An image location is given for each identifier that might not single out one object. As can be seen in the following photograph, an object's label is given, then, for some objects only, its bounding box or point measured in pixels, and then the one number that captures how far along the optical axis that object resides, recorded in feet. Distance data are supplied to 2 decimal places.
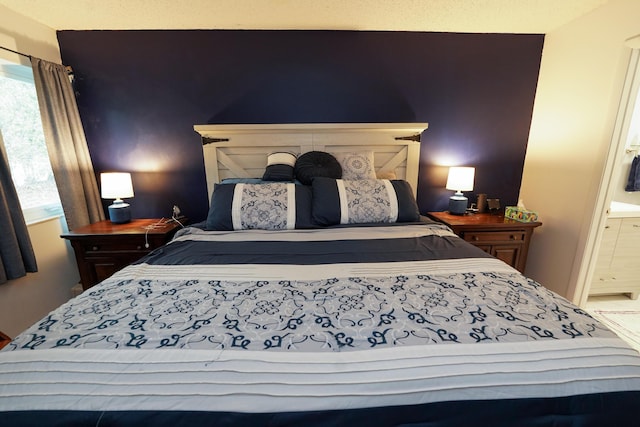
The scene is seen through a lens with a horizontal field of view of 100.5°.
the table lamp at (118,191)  7.01
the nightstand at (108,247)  6.55
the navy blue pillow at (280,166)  7.06
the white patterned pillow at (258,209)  5.98
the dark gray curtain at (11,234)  5.54
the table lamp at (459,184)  7.72
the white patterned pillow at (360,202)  6.18
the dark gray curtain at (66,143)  6.68
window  6.43
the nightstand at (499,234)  7.25
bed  2.01
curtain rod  5.94
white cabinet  7.28
